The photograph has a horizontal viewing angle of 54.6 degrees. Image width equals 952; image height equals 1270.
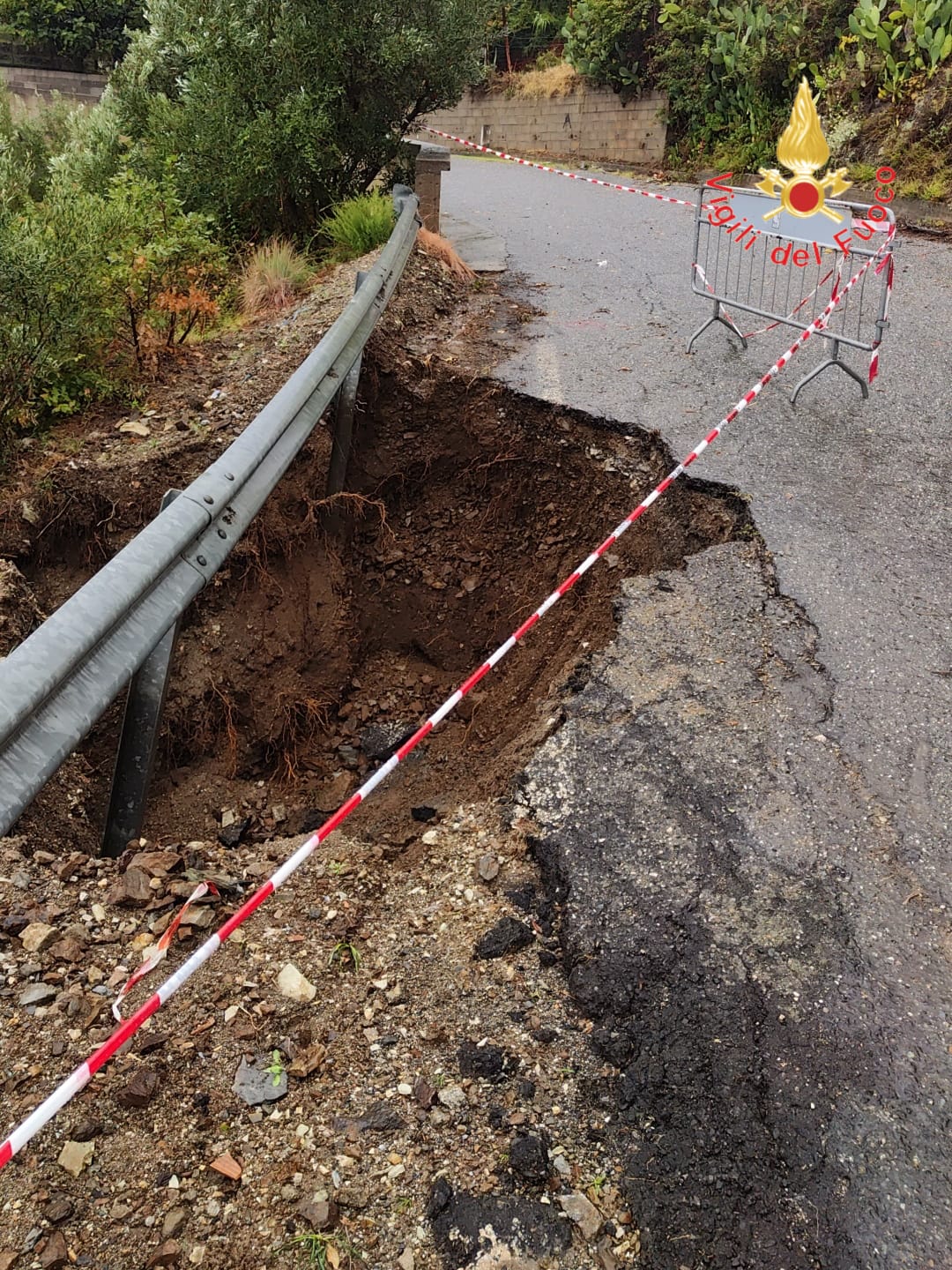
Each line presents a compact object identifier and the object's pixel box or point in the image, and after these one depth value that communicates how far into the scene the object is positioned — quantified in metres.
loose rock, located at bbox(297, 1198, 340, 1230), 1.97
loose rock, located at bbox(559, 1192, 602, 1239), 2.01
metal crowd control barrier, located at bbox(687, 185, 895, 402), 6.83
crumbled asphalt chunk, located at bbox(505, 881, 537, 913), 2.86
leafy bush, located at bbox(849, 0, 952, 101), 13.70
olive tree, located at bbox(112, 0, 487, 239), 8.24
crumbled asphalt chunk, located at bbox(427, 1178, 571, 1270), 1.96
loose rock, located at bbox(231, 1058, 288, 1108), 2.25
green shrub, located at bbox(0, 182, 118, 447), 5.41
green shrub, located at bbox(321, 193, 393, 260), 8.41
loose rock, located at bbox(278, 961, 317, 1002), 2.52
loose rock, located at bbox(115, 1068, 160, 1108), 2.20
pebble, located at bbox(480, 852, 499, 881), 3.00
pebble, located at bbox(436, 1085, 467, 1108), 2.25
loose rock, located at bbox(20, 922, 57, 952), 2.57
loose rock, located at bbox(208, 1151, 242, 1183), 2.07
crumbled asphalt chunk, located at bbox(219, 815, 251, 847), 4.20
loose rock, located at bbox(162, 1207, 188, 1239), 1.97
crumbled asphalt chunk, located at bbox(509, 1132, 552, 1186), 2.09
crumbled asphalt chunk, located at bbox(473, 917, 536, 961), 2.69
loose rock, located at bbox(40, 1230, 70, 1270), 1.89
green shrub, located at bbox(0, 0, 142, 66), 24.41
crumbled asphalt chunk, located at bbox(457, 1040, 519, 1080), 2.32
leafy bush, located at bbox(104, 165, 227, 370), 6.36
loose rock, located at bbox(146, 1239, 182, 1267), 1.91
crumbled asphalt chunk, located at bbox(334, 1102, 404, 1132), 2.19
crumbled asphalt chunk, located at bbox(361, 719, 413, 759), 5.36
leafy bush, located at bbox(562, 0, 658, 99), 20.64
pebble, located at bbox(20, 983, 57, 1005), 2.42
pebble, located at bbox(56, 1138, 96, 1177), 2.06
